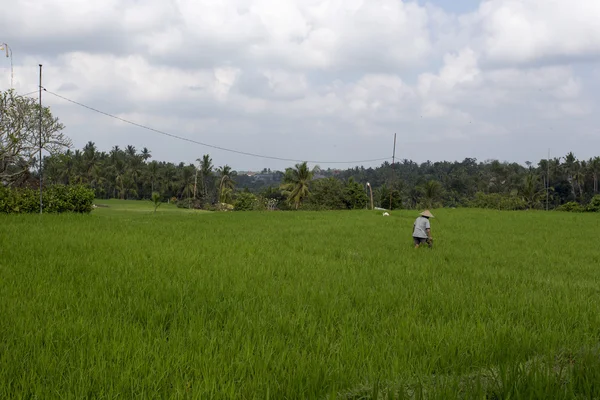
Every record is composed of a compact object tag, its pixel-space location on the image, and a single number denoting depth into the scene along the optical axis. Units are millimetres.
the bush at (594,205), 29425
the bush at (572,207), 31047
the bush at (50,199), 16062
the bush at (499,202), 41531
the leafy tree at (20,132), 17484
